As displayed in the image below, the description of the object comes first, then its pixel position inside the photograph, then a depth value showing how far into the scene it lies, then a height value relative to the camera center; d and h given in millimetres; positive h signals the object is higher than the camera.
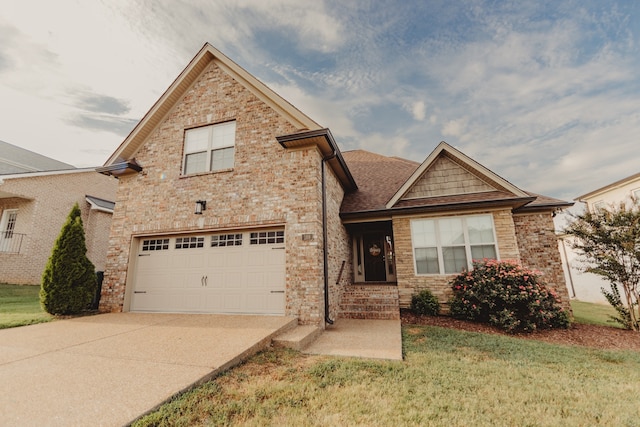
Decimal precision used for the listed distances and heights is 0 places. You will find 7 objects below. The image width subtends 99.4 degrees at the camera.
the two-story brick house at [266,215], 7180 +1783
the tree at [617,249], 7621 +580
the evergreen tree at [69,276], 7242 +67
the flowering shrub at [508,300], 7180 -798
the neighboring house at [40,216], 12836 +3236
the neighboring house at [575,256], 15305 +1045
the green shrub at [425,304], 8406 -964
